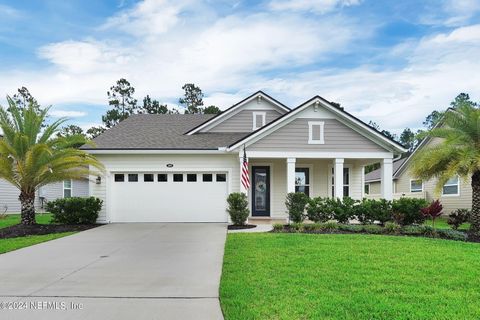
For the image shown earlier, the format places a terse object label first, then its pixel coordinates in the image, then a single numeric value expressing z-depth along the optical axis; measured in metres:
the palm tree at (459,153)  11.73
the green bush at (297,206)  14.16
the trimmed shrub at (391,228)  12.69
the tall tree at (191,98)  49.94
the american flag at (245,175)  14.59
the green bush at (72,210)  15.17
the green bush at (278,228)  12.98
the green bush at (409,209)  14.10
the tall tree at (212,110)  42.31
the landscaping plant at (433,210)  13.39
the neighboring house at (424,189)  21.08
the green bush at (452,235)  11.94
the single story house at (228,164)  15.75
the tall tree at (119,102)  47.62
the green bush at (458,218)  13.72
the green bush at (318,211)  14.06
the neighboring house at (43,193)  22.05
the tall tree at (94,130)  47.91
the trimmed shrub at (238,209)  14.27
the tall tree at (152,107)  48.38
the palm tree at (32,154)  13.30
